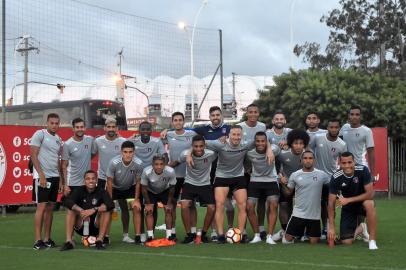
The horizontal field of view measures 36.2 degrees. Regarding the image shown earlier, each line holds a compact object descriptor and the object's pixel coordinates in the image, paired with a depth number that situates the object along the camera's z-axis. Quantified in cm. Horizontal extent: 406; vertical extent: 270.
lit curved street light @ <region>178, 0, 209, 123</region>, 3319
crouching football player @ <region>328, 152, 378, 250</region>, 925
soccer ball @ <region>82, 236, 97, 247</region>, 984
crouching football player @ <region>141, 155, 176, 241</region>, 1011
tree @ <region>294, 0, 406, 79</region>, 3816
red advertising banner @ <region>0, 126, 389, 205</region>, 1570
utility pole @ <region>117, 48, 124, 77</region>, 2909
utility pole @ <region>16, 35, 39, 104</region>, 3322
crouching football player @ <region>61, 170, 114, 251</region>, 962
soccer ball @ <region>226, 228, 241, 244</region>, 976
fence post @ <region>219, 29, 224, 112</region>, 2734
